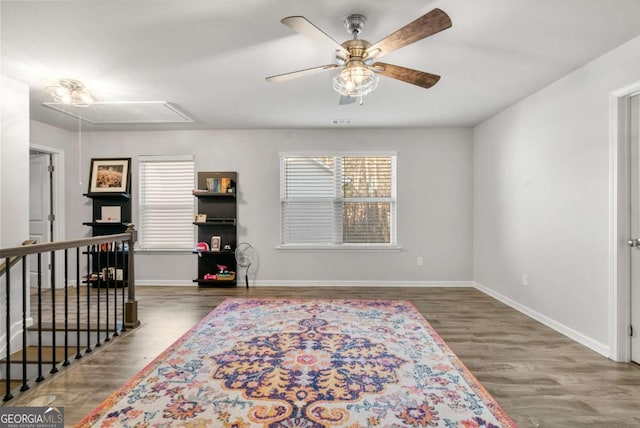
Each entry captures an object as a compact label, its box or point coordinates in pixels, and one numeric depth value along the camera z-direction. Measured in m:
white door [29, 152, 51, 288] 4.98
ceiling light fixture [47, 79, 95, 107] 3.18
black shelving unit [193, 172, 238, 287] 5.11
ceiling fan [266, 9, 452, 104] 1.77
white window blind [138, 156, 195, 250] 5.21
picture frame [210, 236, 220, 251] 5.06
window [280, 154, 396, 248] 5.14
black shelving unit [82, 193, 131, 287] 5.14
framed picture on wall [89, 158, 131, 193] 5.14
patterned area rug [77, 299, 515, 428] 1.83
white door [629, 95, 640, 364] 2.53
